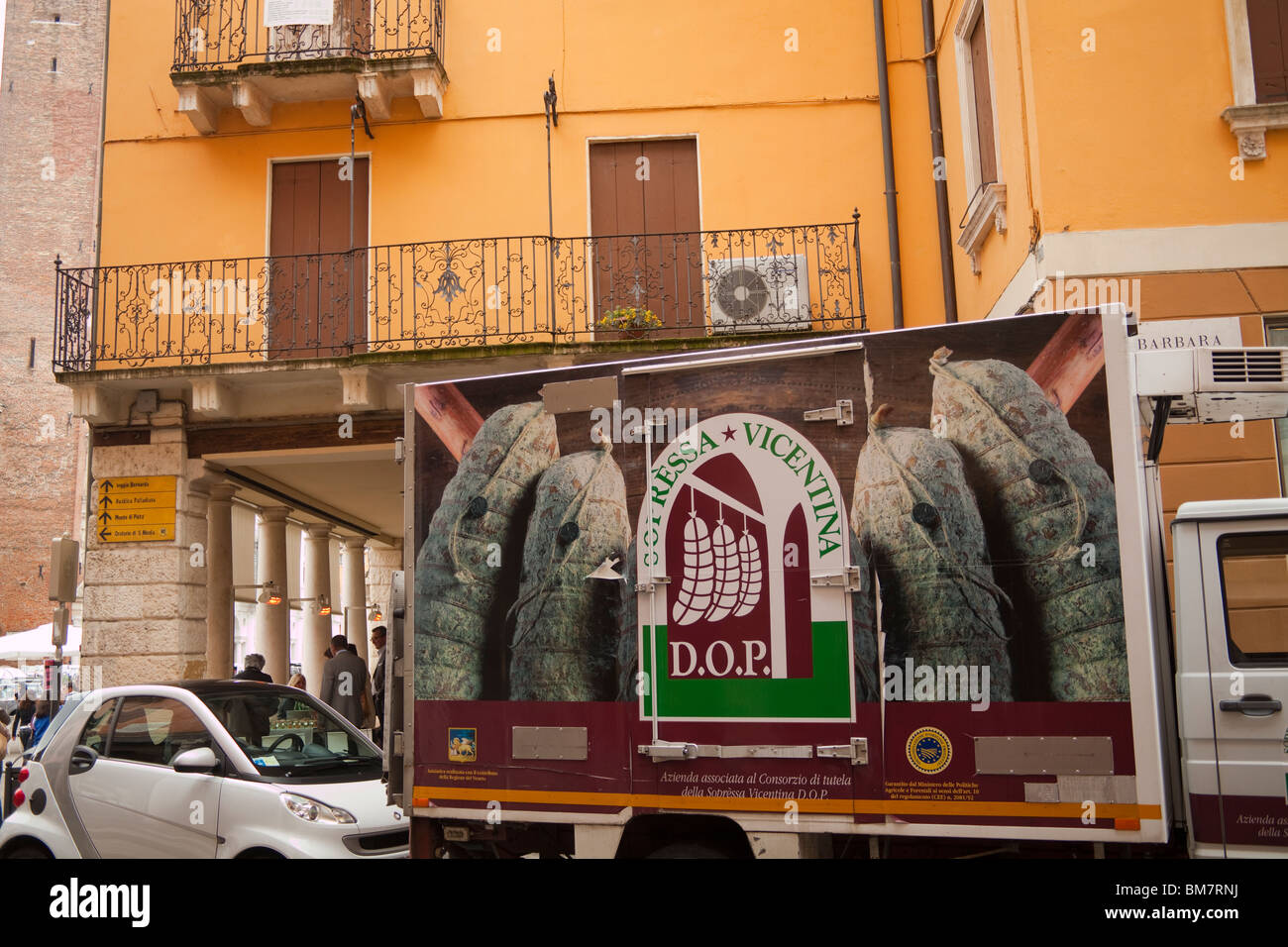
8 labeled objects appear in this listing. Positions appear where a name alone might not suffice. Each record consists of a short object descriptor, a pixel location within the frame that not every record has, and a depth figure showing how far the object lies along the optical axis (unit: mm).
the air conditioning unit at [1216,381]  5227
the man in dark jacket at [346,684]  12906
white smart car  6762
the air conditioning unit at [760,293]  13023
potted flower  12922
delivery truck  4773
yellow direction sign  13680
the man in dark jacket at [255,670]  13570
